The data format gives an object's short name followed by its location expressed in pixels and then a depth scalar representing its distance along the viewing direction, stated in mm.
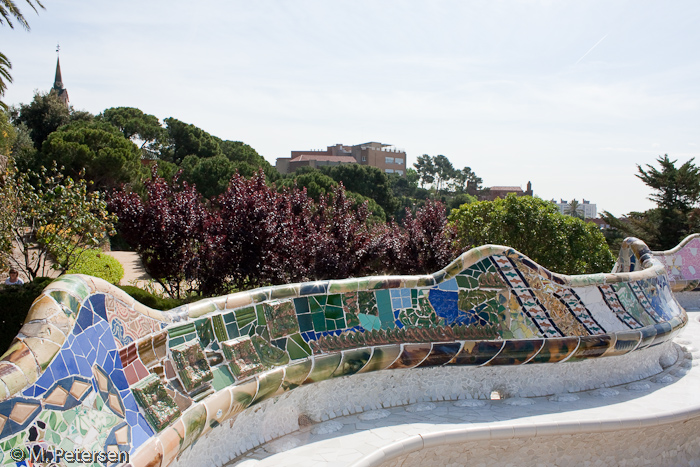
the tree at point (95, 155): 23922
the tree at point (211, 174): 28953
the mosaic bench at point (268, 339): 2379
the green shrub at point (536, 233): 12742
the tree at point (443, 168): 97188
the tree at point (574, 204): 73044
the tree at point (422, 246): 10273
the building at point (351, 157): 73438
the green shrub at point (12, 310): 6539
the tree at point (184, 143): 38656
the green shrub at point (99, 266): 12688
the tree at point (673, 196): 21281
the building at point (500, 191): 81188
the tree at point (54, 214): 8812
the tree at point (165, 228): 8125
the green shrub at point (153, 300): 7172
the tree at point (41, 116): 31297
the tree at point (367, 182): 45906
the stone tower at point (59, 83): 53750
